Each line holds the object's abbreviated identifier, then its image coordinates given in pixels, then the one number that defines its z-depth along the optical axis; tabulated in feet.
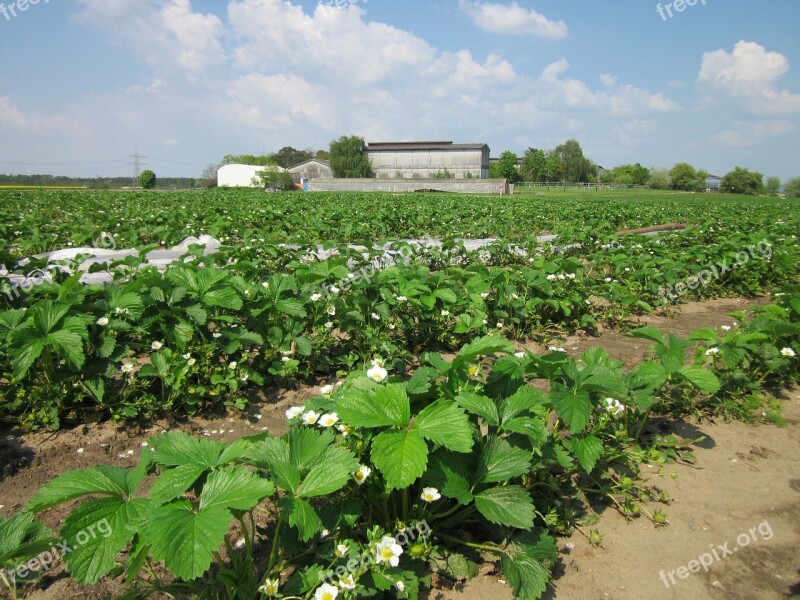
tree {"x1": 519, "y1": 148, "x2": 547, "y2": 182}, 254.27
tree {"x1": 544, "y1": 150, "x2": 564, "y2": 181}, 251.80
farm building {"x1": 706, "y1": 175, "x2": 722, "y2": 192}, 253.65
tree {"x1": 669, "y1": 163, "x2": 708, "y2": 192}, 239.71
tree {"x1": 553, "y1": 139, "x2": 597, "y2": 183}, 259.39
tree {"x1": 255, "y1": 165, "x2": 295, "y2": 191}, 220.23
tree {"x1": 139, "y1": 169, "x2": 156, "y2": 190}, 209.67
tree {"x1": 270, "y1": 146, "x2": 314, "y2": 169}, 341.58
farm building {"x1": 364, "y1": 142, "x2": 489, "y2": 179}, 228.22
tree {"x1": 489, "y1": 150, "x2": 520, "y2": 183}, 250.37
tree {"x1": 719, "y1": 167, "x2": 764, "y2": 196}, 220.64
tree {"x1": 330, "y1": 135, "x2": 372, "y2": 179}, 221.66
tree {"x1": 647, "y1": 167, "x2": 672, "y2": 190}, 248.32
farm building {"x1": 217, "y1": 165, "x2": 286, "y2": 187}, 238.89
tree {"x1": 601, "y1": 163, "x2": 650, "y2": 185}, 266.57
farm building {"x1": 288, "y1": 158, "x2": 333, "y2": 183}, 249.55
